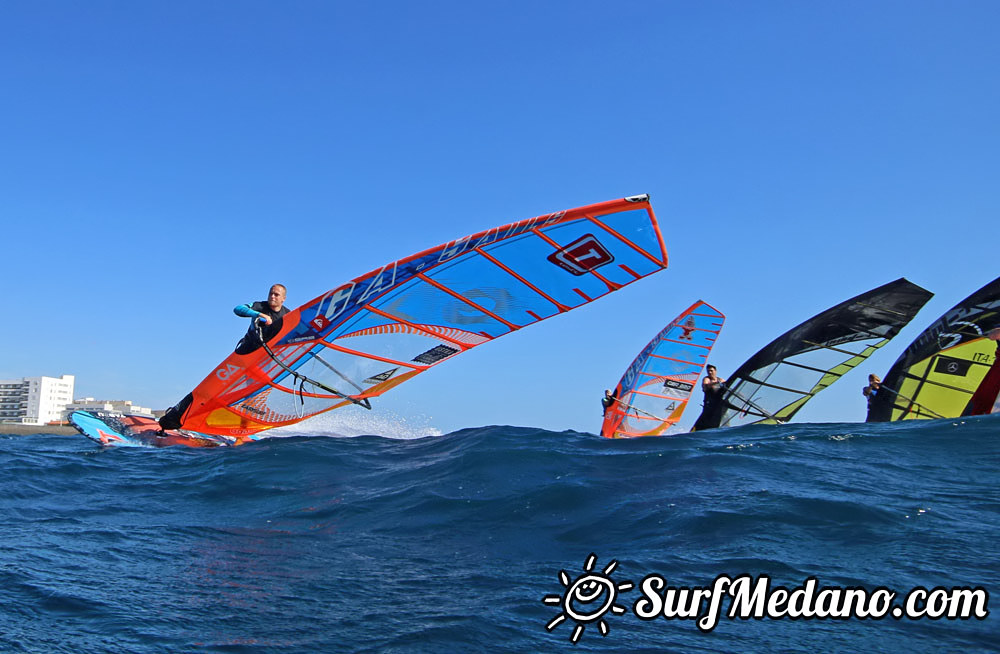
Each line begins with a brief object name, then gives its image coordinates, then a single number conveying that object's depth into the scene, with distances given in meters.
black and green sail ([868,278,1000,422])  11.09
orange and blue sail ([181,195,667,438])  7.31
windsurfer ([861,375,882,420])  13.17
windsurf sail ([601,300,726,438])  15.56
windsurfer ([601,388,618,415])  17.08
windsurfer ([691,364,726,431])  13.62
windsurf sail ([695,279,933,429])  11.53
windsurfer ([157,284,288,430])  8.45
